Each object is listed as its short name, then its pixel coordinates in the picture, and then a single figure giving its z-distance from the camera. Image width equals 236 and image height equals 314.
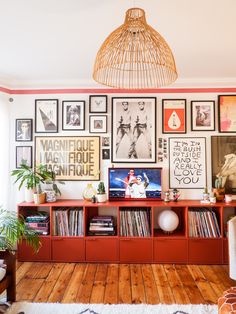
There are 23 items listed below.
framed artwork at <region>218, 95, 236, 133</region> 3.17
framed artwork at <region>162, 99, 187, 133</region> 3.20
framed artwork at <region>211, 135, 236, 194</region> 3.14
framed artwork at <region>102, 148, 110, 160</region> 3.23
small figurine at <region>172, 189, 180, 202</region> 3.05
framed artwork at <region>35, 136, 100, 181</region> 3.23
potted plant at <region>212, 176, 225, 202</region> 3.01
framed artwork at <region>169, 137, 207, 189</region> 3.17
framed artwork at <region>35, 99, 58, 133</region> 3.26
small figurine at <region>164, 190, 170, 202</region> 3.02
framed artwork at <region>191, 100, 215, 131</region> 3.19
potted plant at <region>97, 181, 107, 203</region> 2.98
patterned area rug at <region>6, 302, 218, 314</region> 2.00
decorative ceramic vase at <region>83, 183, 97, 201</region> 3.11
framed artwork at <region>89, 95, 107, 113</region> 3.24
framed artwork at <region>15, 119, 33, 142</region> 3.26
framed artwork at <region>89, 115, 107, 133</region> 3.23
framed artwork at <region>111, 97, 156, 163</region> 3.21
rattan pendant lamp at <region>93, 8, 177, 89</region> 1.13
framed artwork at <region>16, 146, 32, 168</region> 3.25
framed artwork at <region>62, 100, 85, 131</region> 3.24
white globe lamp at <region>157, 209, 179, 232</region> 2.89
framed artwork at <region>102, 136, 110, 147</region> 3.23
